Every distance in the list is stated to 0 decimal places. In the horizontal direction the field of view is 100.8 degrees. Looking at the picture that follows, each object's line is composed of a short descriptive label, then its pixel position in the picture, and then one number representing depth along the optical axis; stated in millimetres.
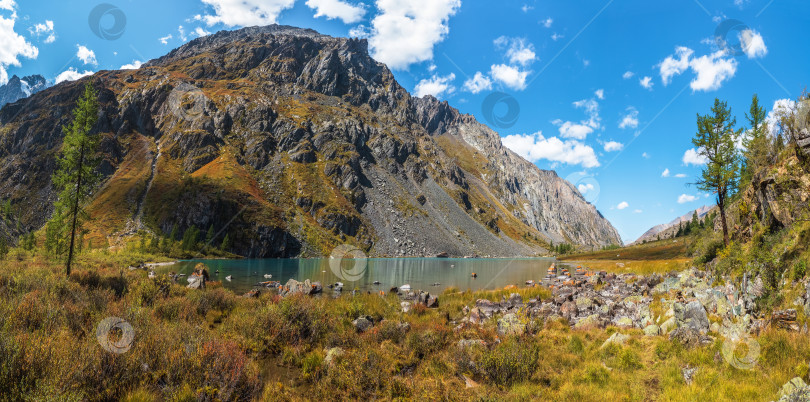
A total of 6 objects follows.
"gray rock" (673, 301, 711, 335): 11711
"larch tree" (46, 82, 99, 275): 22062
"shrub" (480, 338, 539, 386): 10203
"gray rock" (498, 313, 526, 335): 14106
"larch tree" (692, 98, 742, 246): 30484
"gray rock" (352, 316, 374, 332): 14578
